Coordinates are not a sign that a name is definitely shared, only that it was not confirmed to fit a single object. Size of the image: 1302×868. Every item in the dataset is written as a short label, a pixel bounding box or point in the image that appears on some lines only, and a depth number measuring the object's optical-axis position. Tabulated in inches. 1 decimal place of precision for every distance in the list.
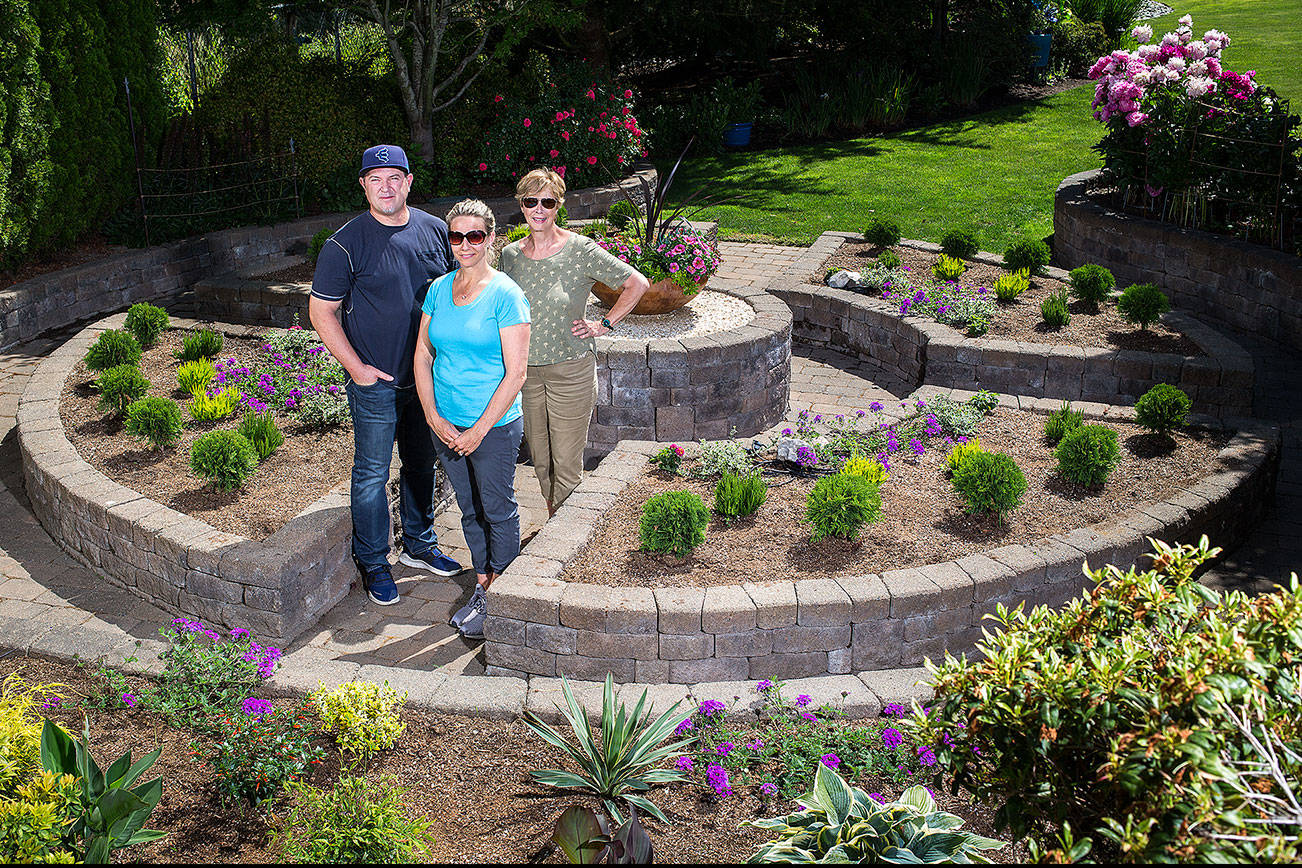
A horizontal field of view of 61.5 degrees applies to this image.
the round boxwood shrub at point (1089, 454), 235.3
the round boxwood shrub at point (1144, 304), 328.8
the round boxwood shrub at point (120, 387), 267.6
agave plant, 154.2
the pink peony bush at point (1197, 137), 383.6
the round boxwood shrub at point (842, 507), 210.5
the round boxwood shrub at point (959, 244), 397.4
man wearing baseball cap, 205.6
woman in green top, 217.2
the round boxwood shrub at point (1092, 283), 351.9
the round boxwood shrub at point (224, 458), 230.7
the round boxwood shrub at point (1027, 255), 377.4
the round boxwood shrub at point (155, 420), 248.2
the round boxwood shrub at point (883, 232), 419.8
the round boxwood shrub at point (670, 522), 205.9
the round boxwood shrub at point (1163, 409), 255.1
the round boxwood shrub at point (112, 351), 290.7
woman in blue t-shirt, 192.7
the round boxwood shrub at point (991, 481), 219.0
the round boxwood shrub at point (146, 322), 319.6
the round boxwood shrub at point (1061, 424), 258.1
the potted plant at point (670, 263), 322.3
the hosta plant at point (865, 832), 133.6
